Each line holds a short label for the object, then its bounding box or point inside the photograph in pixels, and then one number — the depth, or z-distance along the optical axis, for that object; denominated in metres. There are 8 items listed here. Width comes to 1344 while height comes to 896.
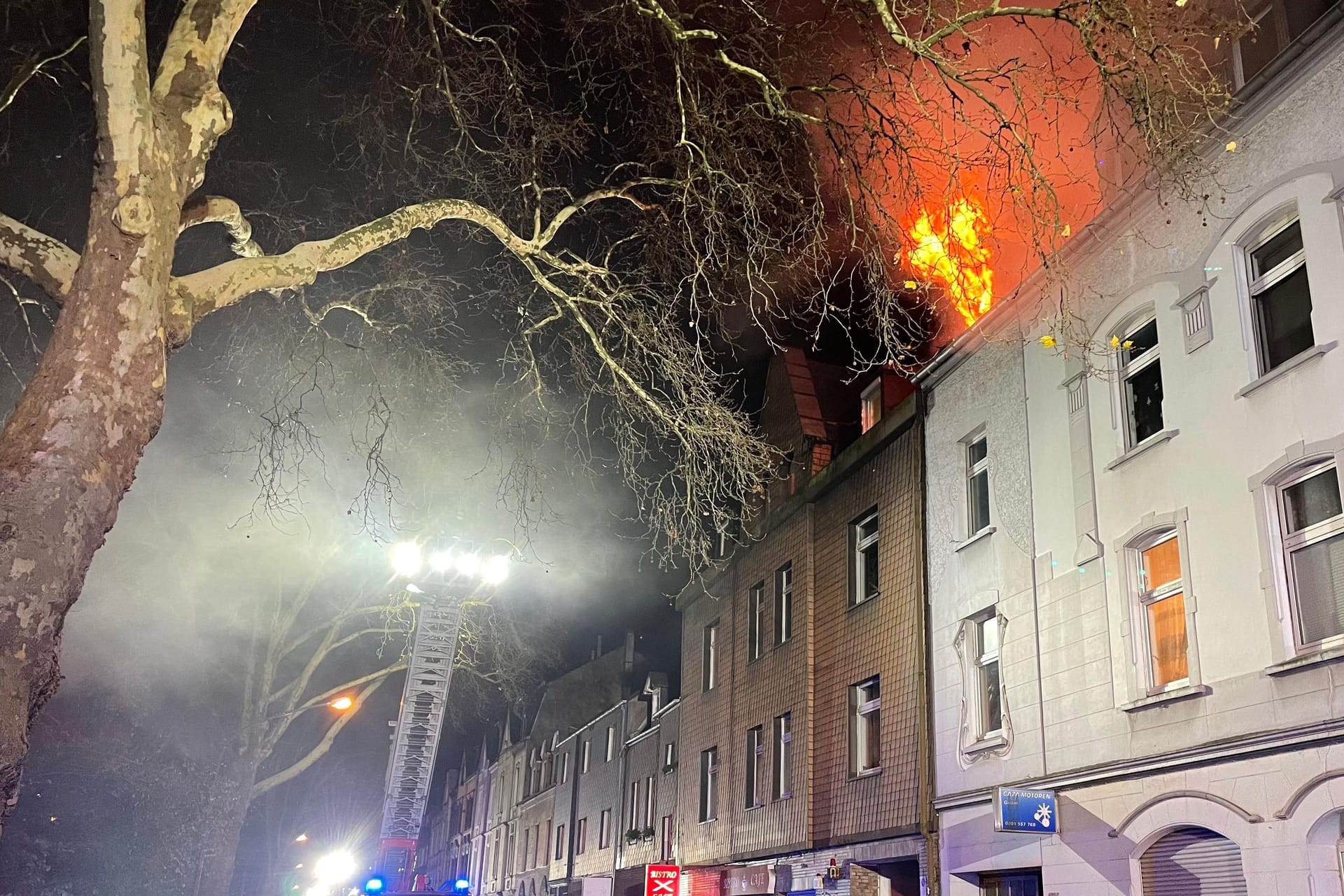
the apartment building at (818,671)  14.98
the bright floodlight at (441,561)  19.78
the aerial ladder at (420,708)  20.33
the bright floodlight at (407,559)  19.69
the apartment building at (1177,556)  8.60
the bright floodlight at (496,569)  18.94
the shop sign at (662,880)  15.47
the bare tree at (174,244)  5.21
